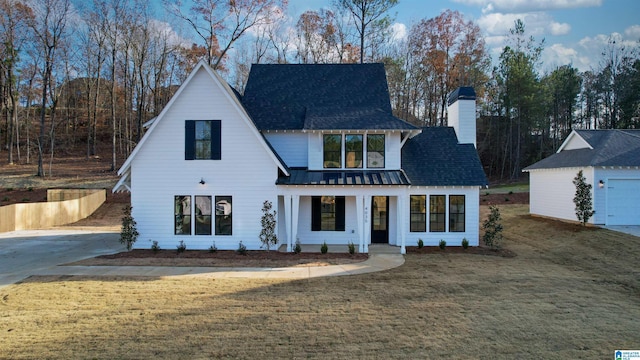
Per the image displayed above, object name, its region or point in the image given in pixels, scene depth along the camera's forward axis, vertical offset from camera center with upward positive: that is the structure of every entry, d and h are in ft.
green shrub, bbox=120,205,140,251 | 47.50 -6.50
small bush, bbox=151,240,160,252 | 47.98 -8.59
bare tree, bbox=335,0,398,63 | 109.40 +49.97
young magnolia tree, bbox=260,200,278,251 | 47.39 -5.83
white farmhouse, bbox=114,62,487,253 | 48.26 +0.85
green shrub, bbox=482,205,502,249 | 50.66 -7.07
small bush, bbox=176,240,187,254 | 47.84 -8.58
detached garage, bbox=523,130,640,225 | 60.34 +0.80
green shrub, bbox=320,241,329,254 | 46.34 -8.50
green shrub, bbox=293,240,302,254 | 46.62 -8.56
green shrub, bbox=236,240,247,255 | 46.46 -8.65
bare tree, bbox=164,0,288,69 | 107.24 +44.28
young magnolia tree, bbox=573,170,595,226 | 60.23 -3.32
